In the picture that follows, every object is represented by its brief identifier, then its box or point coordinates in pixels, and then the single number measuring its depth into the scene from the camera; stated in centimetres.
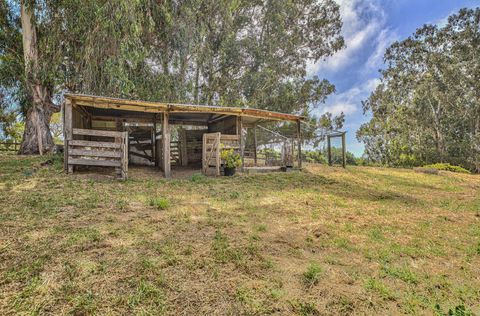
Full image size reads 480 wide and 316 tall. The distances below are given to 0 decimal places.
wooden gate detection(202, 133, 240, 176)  962
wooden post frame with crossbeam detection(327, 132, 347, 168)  1334
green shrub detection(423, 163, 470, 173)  1652
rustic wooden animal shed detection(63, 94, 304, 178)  766
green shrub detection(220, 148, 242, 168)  964
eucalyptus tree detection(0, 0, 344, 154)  1080
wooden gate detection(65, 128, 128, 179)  756
